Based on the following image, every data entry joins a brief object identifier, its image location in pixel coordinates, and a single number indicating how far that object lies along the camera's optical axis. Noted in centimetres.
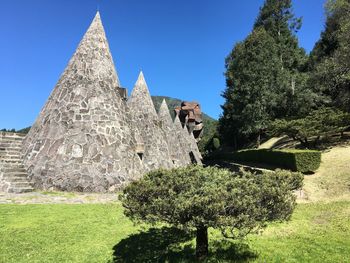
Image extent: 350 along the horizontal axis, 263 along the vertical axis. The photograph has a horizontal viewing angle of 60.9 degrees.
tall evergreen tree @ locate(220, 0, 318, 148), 3203
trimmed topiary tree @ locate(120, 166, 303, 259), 449
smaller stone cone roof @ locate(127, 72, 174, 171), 1695
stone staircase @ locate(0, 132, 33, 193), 1139
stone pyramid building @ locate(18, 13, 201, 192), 1200
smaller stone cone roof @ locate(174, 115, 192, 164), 2352
